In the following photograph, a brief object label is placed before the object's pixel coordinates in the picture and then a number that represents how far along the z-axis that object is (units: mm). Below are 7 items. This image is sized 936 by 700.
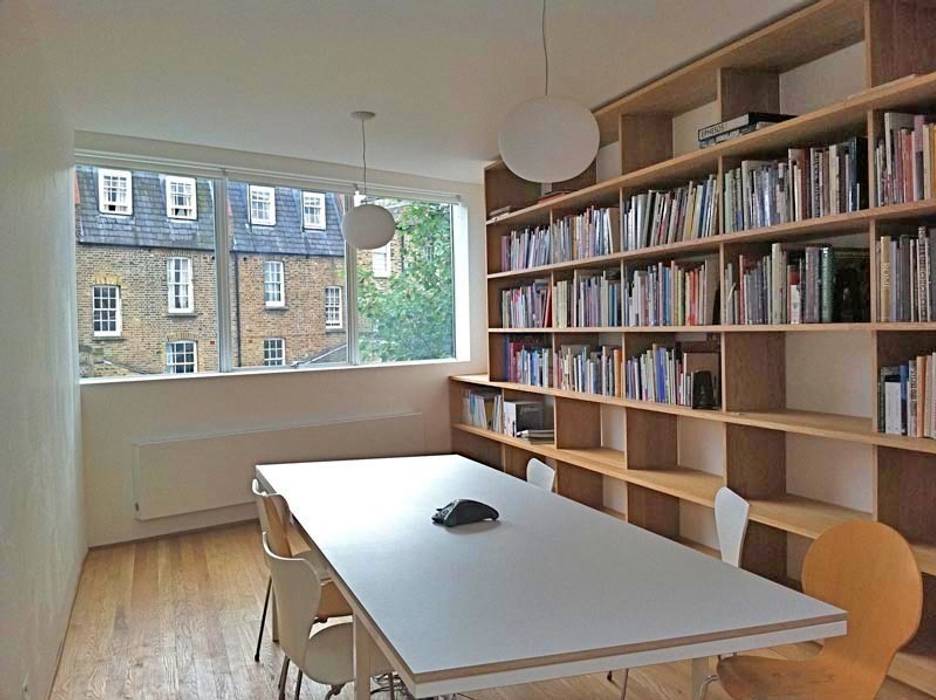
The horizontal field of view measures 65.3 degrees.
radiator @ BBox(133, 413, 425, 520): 4633
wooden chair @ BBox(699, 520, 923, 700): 1806
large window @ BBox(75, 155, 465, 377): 4680
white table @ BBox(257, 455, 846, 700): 1409
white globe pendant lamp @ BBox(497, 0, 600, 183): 2316
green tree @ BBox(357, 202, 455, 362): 5773
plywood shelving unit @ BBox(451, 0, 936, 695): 2623
